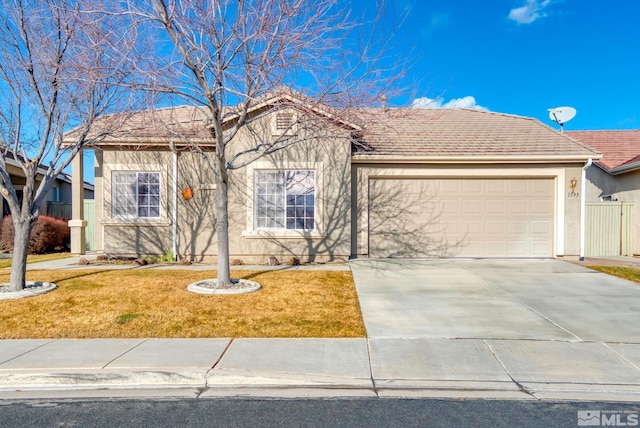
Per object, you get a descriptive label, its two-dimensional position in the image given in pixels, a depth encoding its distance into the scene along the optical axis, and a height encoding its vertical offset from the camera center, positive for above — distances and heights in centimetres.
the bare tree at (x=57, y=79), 732 +242
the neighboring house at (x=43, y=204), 1700 +26
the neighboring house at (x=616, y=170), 1367 +145
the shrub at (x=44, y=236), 1417 -95
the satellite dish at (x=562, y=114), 1775 +422
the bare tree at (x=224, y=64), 707 +263
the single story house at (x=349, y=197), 1158 +35
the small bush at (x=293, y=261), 1156 -148
